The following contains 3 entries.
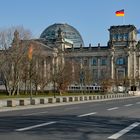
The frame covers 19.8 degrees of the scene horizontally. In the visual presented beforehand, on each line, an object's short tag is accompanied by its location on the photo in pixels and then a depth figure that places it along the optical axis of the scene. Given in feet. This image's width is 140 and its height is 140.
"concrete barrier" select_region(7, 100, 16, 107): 127.09
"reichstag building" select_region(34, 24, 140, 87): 591.37
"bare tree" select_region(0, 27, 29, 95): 223.71
